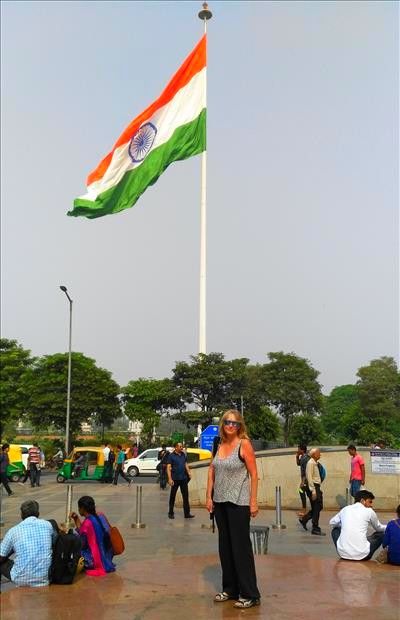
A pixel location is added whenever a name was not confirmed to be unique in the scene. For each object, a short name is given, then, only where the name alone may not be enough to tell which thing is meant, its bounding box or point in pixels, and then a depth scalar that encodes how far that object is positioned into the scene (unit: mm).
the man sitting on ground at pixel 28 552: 6309
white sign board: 16797
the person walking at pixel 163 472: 24764
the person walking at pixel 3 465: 18703
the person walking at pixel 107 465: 27722
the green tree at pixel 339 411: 57531
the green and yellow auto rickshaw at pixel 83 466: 28703
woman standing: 5238
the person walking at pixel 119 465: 26516
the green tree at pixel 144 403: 59375
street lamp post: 35062
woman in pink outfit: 6957
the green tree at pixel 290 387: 60781
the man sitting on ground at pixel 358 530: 7707
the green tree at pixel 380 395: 52778
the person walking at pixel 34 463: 25000
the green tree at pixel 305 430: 58438
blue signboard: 24005
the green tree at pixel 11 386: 56594
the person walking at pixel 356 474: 13945
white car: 33281
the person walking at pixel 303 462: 13162
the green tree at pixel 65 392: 54156
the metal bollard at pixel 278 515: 12523
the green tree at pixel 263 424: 54750
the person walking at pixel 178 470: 13711
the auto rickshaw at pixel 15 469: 28562
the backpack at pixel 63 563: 6375
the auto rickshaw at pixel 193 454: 30661
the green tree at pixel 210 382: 46094
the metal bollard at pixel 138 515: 12961
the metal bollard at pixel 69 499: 11453
